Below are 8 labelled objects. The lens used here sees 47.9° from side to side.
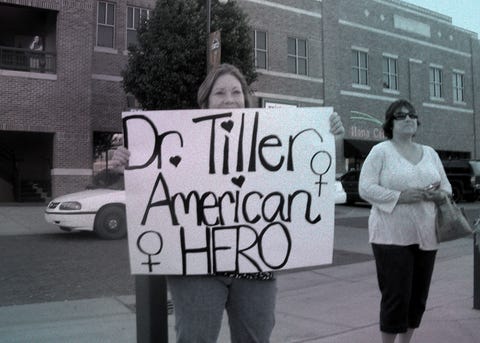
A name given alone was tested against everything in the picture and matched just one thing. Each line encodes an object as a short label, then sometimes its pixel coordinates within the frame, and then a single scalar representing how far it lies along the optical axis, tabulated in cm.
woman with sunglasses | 350
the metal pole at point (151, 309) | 268
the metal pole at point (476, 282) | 527
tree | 1573
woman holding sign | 230
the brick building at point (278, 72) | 1811
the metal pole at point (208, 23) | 1362
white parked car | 1089
